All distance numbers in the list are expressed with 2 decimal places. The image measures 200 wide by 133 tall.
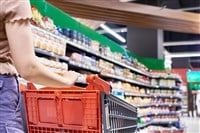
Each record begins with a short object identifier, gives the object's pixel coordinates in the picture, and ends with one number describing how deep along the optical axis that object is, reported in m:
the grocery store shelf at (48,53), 3.61
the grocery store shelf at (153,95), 8.83
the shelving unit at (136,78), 4.83
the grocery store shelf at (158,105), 10.50
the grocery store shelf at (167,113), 11.14
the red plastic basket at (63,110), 1.49
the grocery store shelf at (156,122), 10.26
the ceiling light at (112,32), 16.62
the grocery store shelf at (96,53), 4.84
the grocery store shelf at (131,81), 6.87
